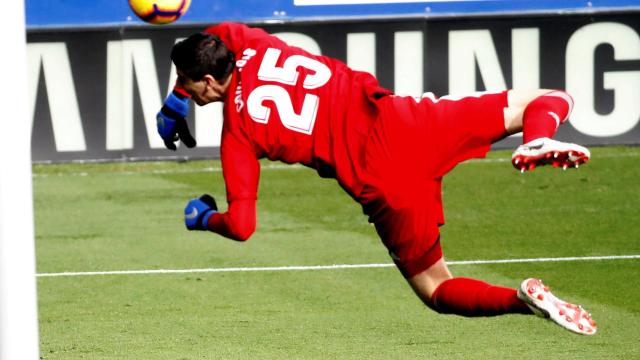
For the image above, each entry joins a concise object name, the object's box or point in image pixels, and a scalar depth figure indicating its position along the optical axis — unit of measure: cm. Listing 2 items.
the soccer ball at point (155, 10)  1777
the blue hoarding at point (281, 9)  2878
